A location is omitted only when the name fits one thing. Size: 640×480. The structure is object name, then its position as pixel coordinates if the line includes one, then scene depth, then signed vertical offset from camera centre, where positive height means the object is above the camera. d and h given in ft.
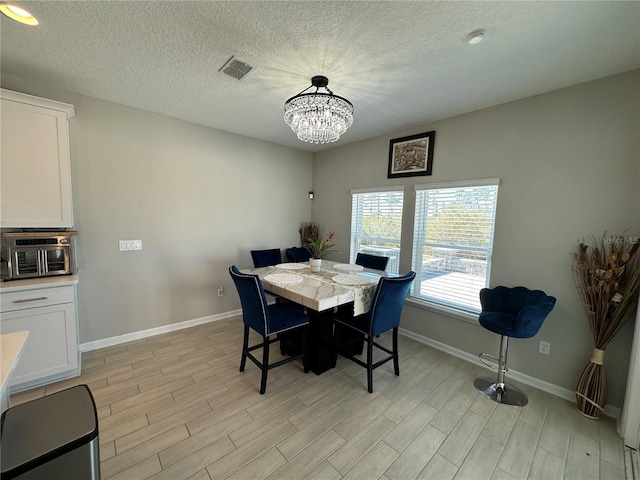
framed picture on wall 10.26 +2.83
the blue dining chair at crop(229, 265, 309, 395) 7.03 -3.00
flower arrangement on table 14.09 -1.69
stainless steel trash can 3.13 -3.01
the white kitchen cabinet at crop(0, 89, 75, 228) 6.95 +1.30
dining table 7.02 -2.09
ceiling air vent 6.56 +3.93
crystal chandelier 6.56 +2.81
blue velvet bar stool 6.75 -2.72
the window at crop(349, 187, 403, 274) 11.69 -0.10
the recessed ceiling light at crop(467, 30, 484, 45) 5.30 +3.95
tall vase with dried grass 6.15 -1.60
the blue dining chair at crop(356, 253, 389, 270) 11.04 -1.78
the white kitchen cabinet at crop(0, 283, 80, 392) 6.74 -3.33
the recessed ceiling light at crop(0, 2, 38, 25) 4.87 +3.82
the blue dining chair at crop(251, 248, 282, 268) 11.98 -1.94
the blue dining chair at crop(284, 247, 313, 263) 13.19 -1.90
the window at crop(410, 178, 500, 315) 8.99 -0.71
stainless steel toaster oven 7.14 -1.32
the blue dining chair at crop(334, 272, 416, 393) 7.15 -2.73
